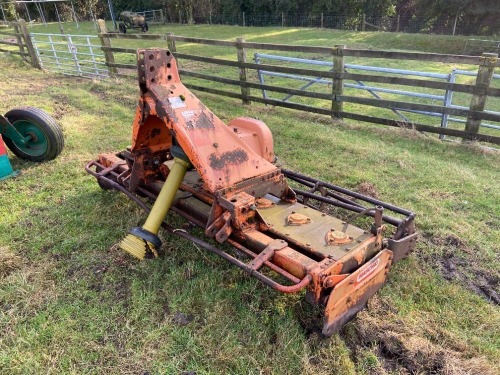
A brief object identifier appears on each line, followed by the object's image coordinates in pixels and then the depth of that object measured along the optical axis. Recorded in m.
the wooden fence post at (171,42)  9.73
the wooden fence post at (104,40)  11.34
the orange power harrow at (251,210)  2.69
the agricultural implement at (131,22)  28.83
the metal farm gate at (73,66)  12.06
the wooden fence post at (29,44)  13.27
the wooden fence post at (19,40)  13.98
